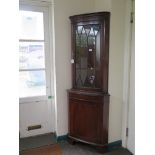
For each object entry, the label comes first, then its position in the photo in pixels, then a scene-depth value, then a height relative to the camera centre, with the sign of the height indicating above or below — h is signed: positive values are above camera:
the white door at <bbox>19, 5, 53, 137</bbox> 2.92 -0.16
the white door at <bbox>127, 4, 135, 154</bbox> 2.52 -0.67
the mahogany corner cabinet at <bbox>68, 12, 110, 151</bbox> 2.50 -0.26
